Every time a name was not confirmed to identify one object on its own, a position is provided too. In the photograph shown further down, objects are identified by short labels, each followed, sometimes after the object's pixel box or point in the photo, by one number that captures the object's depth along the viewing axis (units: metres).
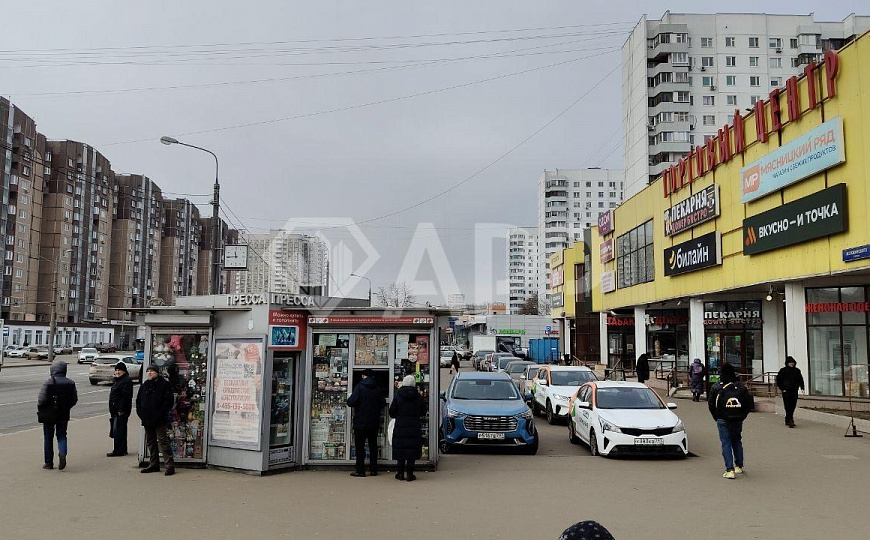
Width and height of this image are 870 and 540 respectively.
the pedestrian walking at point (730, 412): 9.75
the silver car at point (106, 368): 33.12
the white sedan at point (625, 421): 11.62
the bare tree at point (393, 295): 63.42
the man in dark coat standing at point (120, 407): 11.80
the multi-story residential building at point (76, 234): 92.75
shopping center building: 17.38
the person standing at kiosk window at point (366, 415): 9.80
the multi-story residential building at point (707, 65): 69.94
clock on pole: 18.48
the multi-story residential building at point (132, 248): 109.12
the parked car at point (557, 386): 17.39
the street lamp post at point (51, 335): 55.72
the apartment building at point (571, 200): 121.94
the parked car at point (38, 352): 67.19
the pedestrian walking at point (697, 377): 23.67
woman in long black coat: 9.61
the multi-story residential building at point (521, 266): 154.88
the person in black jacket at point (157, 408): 9.84
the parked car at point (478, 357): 48.49
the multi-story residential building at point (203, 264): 130.75
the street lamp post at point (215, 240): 19.03
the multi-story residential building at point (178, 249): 124.81
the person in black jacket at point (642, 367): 27.80
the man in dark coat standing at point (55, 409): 10.37
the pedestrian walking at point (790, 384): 16.55
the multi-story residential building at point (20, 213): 82.88
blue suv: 12.20
